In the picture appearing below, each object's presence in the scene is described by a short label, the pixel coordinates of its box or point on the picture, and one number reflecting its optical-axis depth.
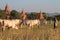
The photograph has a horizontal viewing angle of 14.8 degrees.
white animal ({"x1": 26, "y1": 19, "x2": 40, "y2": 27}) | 30.06
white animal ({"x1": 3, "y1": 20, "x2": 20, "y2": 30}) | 24.02
